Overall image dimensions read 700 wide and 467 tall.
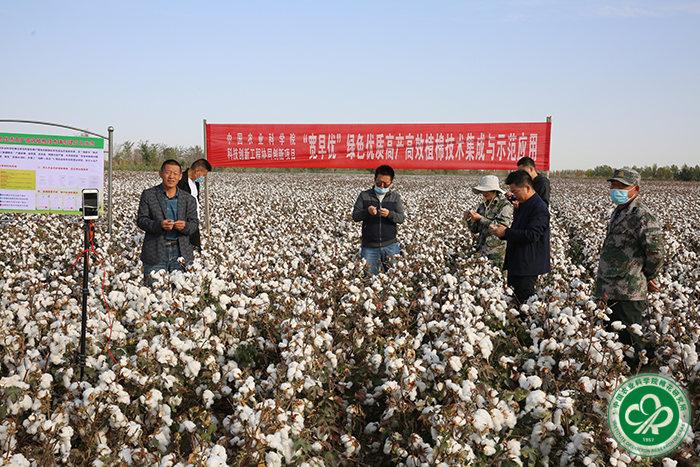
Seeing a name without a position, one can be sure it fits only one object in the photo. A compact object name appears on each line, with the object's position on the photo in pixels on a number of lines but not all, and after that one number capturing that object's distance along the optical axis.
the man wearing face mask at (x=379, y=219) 6.05
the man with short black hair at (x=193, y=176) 6.53
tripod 3.26
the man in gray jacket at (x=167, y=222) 5.07
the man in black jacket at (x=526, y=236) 4.60
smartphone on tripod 3.62
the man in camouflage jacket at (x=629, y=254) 4.16
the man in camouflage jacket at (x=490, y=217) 5.51
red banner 10.03
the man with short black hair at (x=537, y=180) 5.87
